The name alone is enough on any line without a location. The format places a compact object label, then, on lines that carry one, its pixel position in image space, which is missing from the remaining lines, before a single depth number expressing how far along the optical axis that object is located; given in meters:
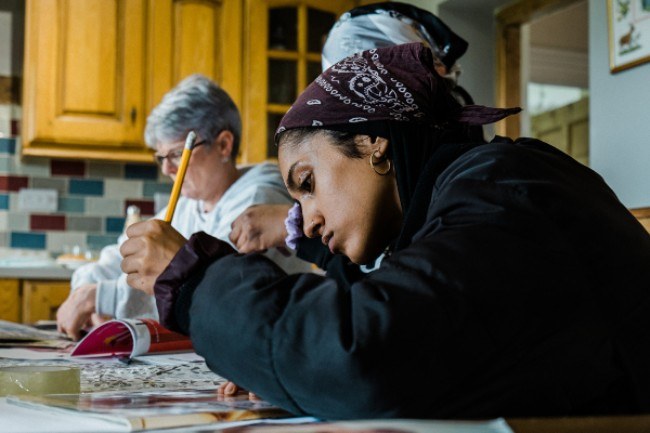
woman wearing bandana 0.59
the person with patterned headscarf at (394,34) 1.59
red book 1.27
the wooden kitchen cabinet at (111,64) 3.73
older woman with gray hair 2.07
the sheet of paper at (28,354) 1.27
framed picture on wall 2.72
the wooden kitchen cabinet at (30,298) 3.34
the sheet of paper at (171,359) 1.16
